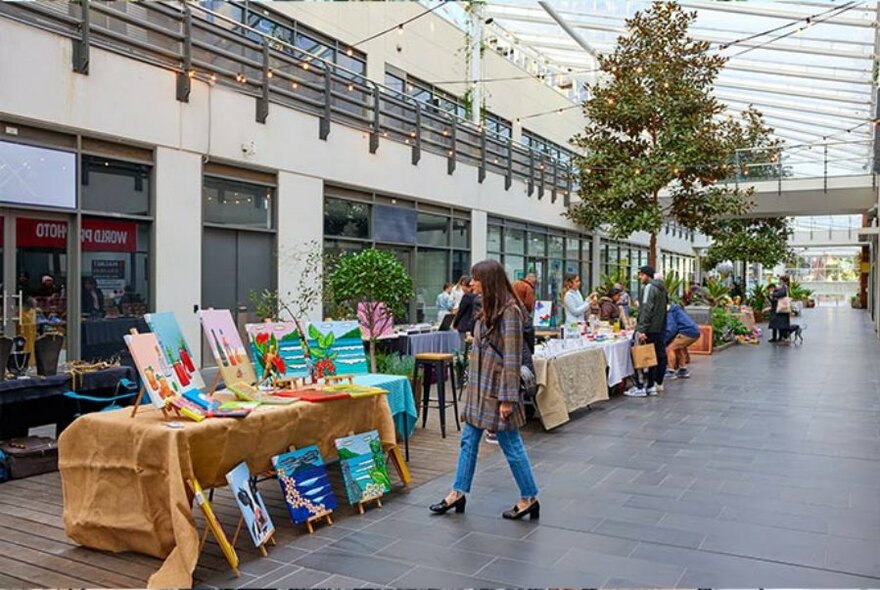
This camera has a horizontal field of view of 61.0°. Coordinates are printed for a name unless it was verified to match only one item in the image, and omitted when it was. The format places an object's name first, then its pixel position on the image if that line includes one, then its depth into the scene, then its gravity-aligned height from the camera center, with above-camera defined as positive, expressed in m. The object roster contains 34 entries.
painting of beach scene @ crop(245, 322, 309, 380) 5.02 -0.48
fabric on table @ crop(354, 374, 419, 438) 5.68 -0.90
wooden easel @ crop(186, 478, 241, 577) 3.70 -1.26
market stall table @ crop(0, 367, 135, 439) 5.72 -0.97
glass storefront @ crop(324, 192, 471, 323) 13.47 +0.89
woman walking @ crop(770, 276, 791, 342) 18.59 -0.89
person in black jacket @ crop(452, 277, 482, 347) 7.88 -0.37
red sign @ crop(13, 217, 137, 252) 8.46 +0.50
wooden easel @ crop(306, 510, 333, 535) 4.43 -1.46
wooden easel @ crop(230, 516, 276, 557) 4.04 -1.45
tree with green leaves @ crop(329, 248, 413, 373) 7.07 -0.06
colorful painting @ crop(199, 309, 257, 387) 4.68 -0.45
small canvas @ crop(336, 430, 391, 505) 4.77 -1.23
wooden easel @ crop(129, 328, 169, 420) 4.04 -0.71
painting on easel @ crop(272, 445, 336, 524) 4.36 -1.23
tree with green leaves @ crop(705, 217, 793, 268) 25.92 +1.42
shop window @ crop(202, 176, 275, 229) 10.80 +1.12
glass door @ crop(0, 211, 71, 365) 8.23 +0.02
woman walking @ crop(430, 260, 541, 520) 4.55 -0.67
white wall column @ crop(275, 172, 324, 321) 11.98 +0.93
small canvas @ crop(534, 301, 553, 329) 11.09 -0.50
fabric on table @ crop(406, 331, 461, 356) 11.23 -1.00
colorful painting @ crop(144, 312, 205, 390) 4.30 -0.40
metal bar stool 6.88 -0.87
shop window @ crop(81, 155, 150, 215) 9.09 +1.14
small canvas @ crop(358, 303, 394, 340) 7.19 -0.38
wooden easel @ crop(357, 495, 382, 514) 4.80 -1.46
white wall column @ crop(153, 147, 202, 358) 9.84 +0.54
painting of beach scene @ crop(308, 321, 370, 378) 5.26 -0.51
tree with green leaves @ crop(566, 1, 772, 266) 18.11 +3.74
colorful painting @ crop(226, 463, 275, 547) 3.93 -1.23
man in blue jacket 11.59 -0.78
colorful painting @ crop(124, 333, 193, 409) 3.98 -0.50
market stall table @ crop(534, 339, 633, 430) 7.50 -1.07
